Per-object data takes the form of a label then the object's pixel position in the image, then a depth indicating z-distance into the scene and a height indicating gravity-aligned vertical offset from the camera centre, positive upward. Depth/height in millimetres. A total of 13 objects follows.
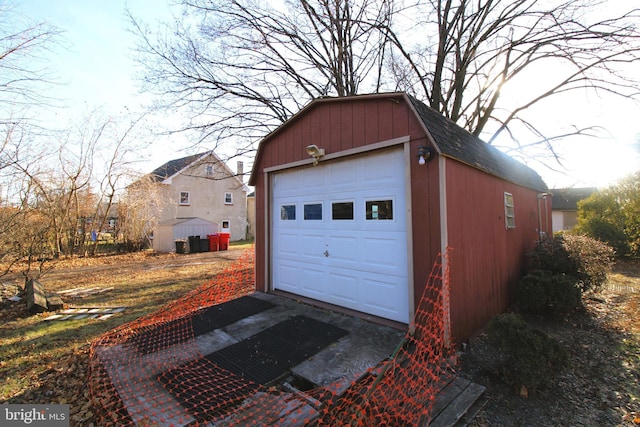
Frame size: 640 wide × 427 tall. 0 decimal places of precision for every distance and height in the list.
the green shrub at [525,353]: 3043 -1524
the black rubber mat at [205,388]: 2572 -1671
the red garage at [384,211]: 3852 +149
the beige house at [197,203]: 15952 +1472
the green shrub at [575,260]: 5918 -971
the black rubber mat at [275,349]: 3152 -1628
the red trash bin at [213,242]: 15906 -1058
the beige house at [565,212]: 25703 +357
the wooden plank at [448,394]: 2699 -1829
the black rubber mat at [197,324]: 3943 -1623
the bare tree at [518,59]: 7352 +4906
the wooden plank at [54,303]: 5758 -1585
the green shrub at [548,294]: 5141 -1442
